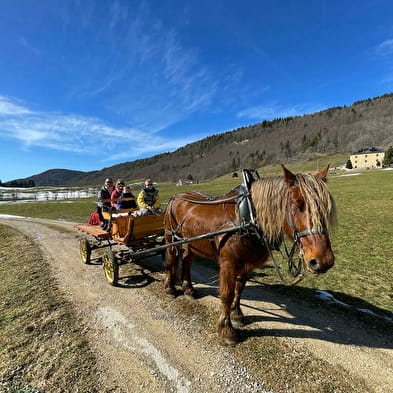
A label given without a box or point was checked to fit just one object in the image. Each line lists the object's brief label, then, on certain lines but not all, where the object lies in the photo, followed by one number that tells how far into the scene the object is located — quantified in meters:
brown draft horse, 3.28
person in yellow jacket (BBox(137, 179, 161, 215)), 8.45
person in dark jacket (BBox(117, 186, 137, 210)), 9.53
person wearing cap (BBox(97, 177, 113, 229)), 9.09
